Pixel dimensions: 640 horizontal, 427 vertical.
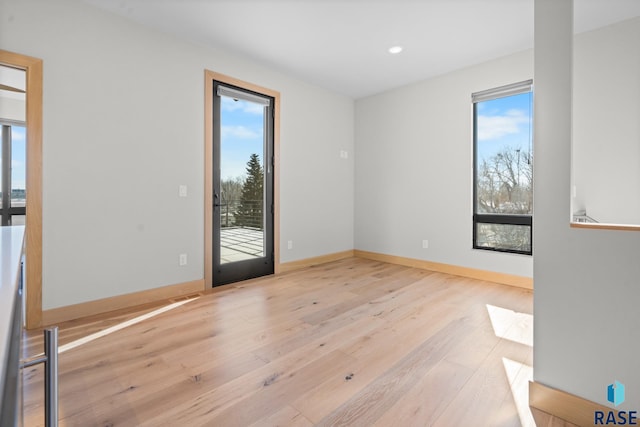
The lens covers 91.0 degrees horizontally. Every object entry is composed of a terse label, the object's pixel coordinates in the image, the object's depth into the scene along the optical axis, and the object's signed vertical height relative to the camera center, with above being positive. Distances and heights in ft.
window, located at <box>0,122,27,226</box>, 14.89 +1.68
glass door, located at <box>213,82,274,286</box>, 11.84 +1.01
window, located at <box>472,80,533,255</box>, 11.90 +1.68
